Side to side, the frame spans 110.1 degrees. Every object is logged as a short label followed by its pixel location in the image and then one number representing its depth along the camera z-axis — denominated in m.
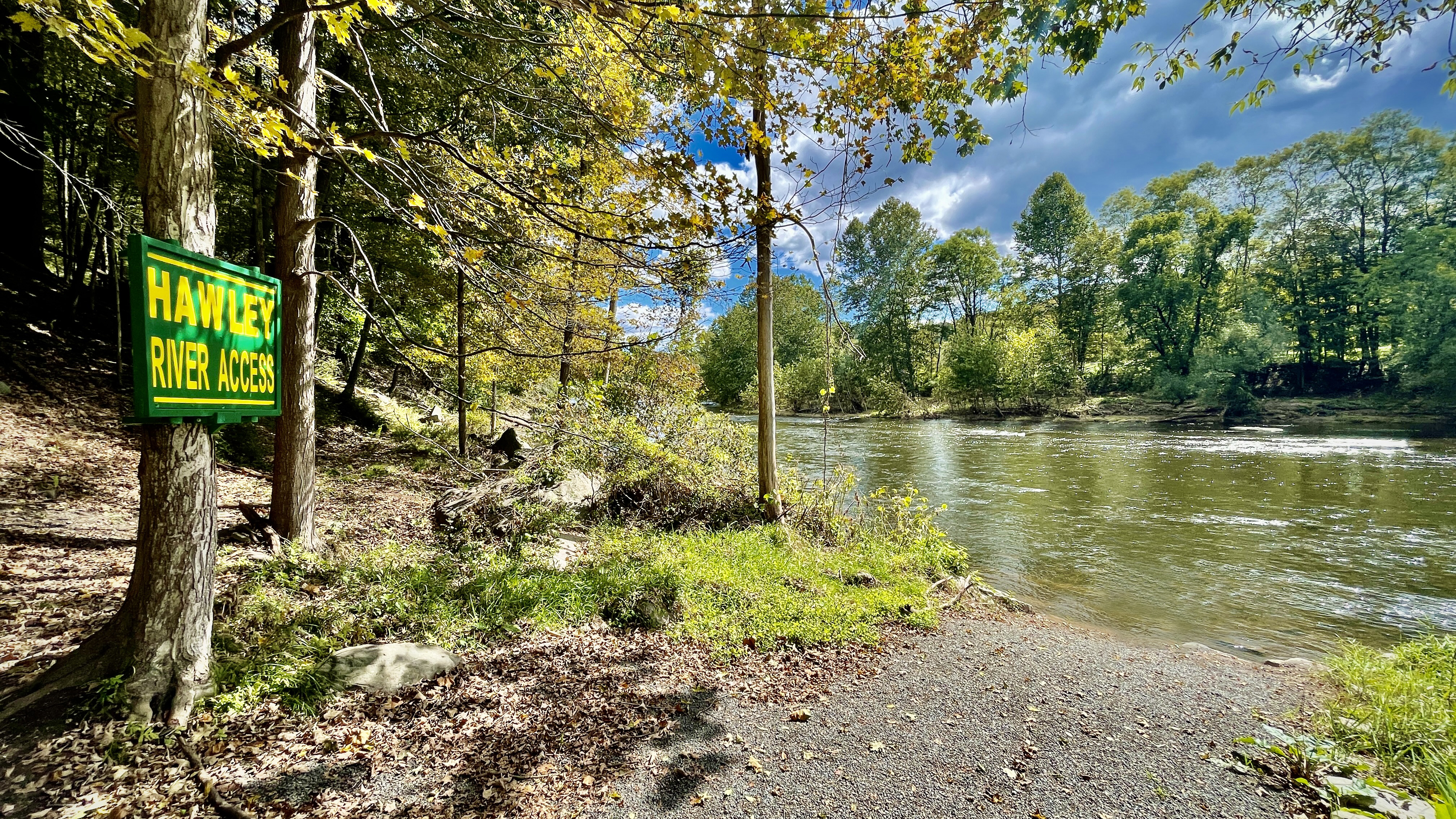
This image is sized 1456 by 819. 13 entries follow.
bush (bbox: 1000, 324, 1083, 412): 33.44
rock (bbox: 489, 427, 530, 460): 10.51
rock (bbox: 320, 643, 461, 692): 3.19
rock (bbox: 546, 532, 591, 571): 5.54
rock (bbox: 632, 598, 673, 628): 4.60
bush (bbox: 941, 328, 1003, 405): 34.72
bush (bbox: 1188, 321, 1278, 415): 26.98
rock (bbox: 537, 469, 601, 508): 7.75
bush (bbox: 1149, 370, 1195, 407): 29.30
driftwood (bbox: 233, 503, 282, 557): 4.43
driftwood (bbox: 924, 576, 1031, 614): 6.29
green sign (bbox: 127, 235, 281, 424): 2.23
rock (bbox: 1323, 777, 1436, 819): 2.43
